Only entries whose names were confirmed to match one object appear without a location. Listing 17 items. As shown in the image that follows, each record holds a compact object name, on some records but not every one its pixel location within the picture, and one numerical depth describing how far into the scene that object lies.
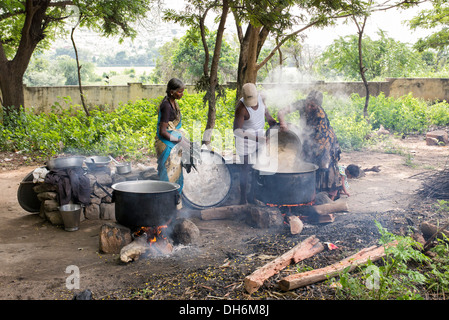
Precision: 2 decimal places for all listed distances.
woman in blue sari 4.92
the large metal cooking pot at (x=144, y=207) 4.23
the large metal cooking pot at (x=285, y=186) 4.98
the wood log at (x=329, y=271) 3.35
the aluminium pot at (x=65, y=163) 5.47
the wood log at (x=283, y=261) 3.38
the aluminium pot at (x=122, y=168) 6.11
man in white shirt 5.48
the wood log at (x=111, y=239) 4.37
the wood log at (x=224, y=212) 5.52
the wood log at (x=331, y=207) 5.33
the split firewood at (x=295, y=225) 4.84
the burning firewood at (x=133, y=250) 4.09
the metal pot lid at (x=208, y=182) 5.67
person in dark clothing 5.97
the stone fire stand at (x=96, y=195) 5.44
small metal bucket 5.17
